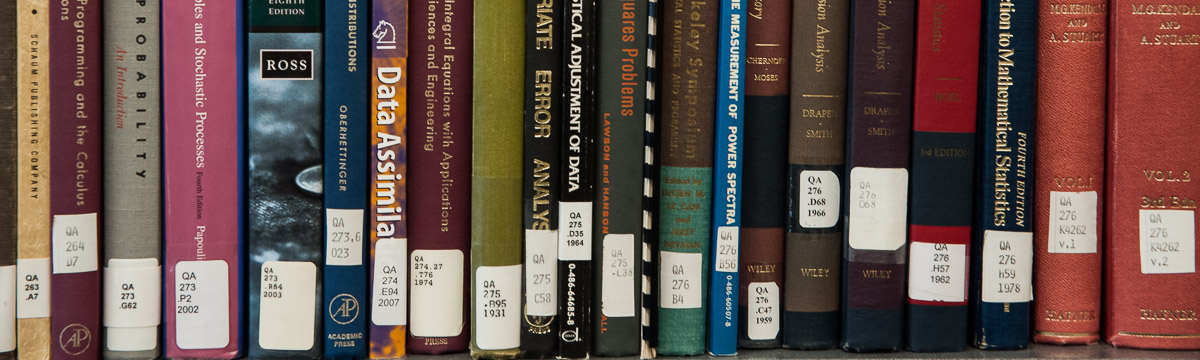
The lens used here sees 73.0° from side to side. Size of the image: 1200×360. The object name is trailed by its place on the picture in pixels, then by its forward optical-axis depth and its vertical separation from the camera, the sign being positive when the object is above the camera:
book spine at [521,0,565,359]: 0.68 +0.00
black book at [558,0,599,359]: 0.67 -0.02
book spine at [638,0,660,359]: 0.68 -0.03
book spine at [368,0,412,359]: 0.68 -0.02
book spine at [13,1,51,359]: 0.66 -0.02
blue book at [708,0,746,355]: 0.69 -0.02
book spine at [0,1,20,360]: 0.66 -0.02
